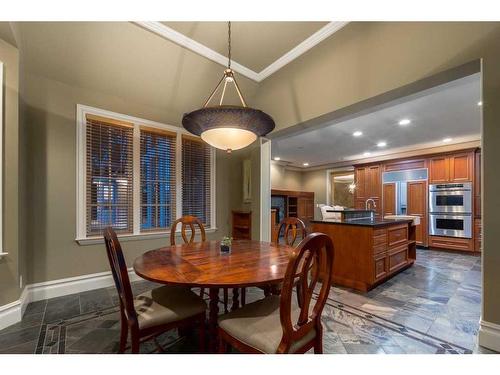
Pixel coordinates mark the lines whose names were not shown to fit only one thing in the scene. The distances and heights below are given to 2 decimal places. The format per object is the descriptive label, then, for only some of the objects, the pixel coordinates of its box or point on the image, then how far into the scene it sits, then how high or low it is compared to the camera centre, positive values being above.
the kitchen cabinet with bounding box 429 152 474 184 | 5.00 +0.50
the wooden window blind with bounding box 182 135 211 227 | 3.74 +0.17
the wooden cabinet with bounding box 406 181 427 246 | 5.59 -0.37
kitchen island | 2.86 -0.83
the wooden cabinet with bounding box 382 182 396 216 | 6.06 -0.24
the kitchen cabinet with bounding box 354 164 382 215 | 6.39 +0.09
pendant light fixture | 1.71 +0.52
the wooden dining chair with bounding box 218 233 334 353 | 1.08 -0.76
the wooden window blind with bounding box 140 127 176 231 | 3.34 +0.14
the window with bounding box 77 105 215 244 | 2.87 +0.18
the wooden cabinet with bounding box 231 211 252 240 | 3.94 -0.65
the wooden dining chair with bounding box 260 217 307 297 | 2.16 -0.42
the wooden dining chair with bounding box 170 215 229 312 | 2.51 -0.44
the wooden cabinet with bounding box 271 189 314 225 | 7.73 -0.54
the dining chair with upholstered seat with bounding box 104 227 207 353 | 1.26 -0.77
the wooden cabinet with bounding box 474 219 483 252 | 4.77 -0.95
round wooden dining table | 1.25 -0.52
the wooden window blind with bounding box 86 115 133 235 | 2.89 +0.18
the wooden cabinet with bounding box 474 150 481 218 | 4.86 +0.08
